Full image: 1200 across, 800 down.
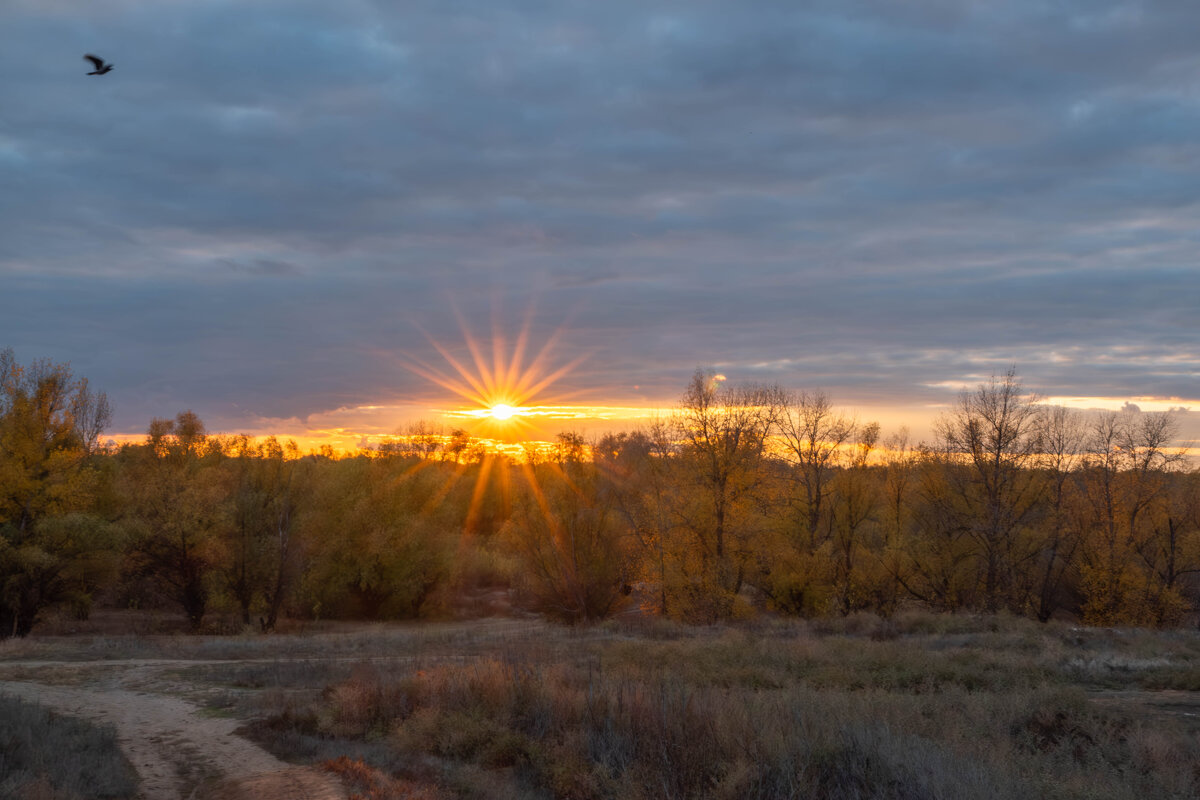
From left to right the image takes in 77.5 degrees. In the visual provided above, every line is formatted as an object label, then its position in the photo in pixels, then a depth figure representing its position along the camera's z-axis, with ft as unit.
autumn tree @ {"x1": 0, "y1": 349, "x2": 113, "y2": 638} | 136.87
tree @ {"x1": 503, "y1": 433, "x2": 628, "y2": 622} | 153.38
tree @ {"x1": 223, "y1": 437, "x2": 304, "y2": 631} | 163.02
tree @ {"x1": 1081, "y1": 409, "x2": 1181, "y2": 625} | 153.17
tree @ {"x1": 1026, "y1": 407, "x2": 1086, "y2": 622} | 160.56
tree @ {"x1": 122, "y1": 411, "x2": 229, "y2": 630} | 154.71
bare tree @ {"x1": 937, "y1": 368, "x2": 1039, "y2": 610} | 152.40
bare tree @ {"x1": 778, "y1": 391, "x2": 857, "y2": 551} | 172.86
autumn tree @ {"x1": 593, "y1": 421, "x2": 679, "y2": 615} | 145.18
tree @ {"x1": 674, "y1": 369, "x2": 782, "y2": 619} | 140.26
